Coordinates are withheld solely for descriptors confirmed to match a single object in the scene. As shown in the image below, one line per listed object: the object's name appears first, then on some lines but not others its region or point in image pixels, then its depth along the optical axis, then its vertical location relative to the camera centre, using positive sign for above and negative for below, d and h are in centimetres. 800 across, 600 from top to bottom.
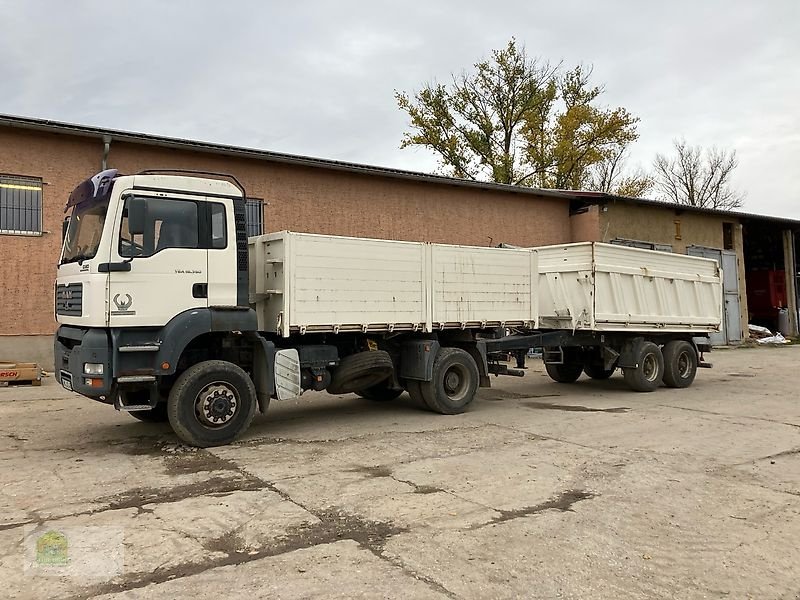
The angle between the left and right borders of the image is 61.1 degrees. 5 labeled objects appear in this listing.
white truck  763 +31
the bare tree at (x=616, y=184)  4412 +945
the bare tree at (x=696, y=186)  5256 +1073
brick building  1426 +366
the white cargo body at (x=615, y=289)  1246 +69
